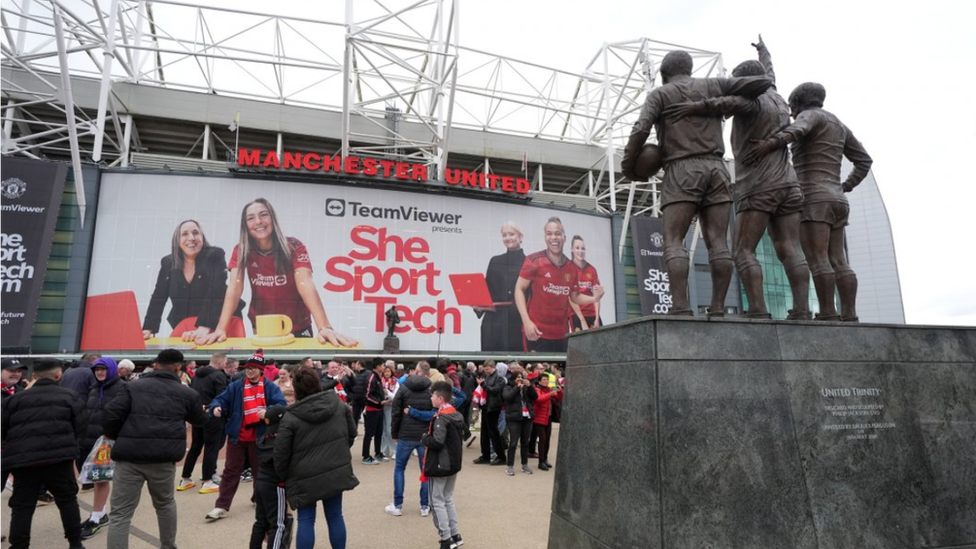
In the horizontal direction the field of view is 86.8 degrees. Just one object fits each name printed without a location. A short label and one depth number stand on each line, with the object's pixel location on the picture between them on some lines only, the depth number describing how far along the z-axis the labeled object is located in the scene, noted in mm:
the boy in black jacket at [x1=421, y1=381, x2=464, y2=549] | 5445
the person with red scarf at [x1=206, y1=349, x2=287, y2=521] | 6332
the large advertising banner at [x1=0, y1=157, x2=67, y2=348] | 20562
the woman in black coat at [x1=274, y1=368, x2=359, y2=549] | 4418
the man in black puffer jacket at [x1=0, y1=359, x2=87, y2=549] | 4805
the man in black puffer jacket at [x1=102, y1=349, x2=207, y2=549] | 4707
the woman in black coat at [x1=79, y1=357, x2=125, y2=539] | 6199
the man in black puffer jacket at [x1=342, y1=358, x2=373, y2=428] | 11070
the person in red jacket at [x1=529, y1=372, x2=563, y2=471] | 10156
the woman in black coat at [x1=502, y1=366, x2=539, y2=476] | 9602
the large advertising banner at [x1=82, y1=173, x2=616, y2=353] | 22969
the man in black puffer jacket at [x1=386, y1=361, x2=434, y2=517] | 6707
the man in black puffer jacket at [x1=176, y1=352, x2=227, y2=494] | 7980
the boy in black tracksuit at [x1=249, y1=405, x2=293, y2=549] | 4828
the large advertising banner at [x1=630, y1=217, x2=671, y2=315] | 29797
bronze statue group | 5020
